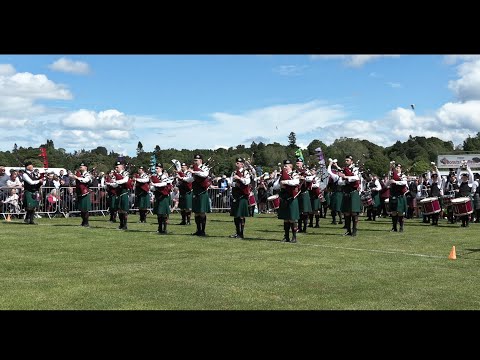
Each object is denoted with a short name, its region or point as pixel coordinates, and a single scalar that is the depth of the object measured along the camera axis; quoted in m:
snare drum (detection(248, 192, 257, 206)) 20.97
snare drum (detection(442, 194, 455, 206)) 20.50
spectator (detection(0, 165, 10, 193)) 21.63
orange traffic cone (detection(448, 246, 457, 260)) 10.98
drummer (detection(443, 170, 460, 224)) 21.31
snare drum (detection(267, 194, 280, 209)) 21.46
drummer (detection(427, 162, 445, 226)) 21.52
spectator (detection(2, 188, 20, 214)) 21.25
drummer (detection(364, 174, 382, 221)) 22.36
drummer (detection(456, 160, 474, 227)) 20.48
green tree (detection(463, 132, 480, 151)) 108.06
